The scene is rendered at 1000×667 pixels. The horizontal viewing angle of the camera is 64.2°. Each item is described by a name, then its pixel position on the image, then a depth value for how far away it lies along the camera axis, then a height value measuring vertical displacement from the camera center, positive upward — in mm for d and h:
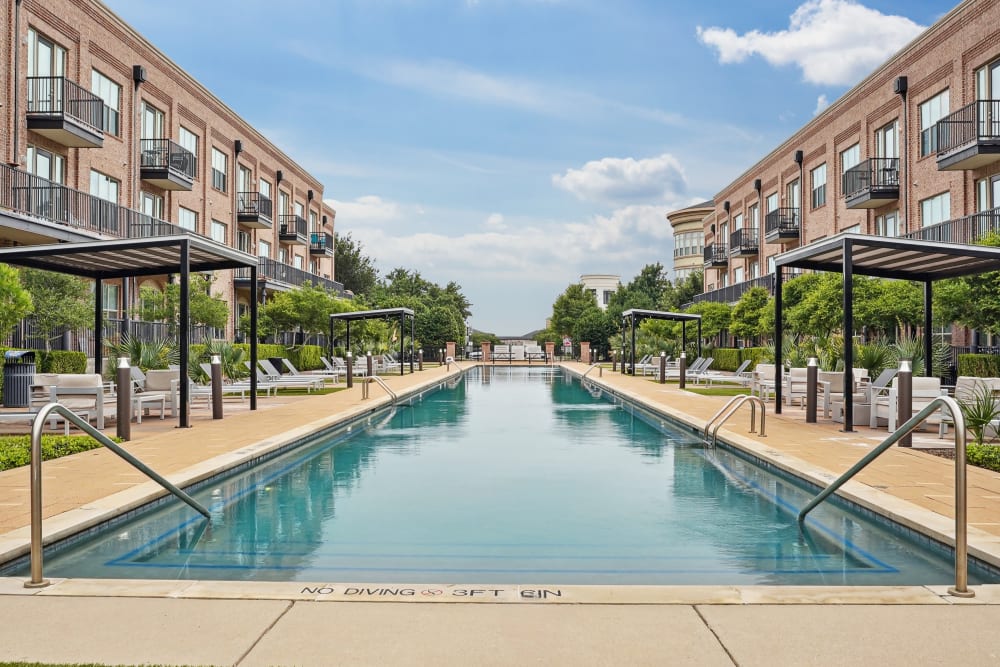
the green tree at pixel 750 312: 30297 +1351
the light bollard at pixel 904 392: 10324 -578
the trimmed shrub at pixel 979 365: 18016 -381
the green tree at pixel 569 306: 69250 +3666
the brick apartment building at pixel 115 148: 20422 +6421
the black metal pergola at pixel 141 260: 11773 +1436
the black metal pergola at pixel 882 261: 11195 +1388
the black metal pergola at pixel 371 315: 29706 +1247
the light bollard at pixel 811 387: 13023 -646
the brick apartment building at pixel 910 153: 21594 +6516
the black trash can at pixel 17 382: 13758 -631
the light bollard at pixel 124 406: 10367 -785
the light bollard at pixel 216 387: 13219 -677
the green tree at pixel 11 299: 13531 +824
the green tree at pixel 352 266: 78438 +7999
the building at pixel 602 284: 105625 +8440
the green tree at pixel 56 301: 18266 +1043
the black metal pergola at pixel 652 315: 30844 +1272
